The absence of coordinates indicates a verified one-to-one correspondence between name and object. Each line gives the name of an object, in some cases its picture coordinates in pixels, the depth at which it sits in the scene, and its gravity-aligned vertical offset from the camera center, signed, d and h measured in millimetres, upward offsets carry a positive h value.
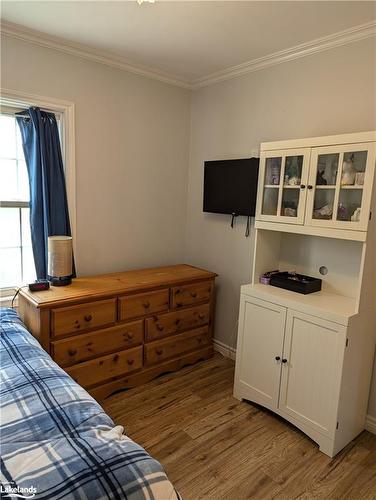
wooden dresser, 2207 -940
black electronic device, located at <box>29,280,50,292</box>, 2279 -638
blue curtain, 2395 +90
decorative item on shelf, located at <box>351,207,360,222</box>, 1956 -60
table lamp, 2383 -471
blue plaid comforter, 938 -802
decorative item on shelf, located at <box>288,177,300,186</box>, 2267 +147
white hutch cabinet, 1966 -616
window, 2441 -147
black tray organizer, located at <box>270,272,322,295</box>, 2299 -551
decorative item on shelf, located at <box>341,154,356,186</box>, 1994 +196
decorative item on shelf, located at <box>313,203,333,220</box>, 2113 -51
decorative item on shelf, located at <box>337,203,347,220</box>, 2035 -42
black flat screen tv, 2696 +119
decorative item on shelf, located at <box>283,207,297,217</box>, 2293 -62
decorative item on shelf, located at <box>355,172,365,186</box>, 1936 +158
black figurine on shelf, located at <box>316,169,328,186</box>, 2137 +158
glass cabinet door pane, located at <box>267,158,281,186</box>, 2393 +214
